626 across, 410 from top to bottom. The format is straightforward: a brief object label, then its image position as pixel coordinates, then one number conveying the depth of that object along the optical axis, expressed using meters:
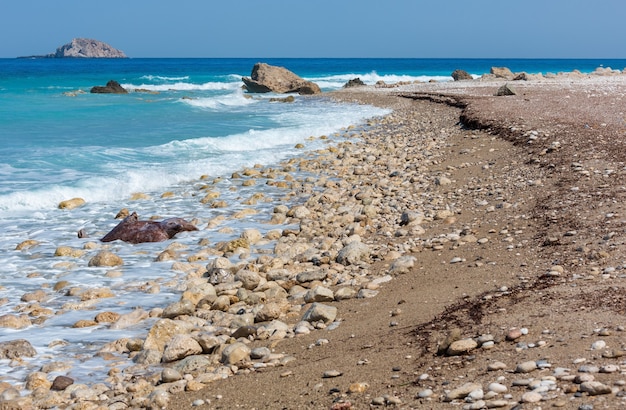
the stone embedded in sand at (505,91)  22.46
